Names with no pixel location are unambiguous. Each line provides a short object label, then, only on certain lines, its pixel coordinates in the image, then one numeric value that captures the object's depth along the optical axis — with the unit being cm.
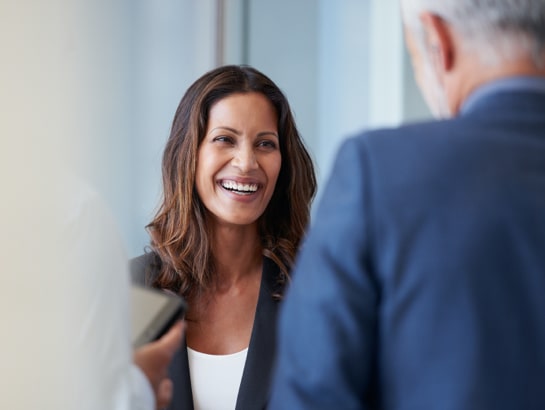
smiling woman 235
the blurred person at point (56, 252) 162
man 160
